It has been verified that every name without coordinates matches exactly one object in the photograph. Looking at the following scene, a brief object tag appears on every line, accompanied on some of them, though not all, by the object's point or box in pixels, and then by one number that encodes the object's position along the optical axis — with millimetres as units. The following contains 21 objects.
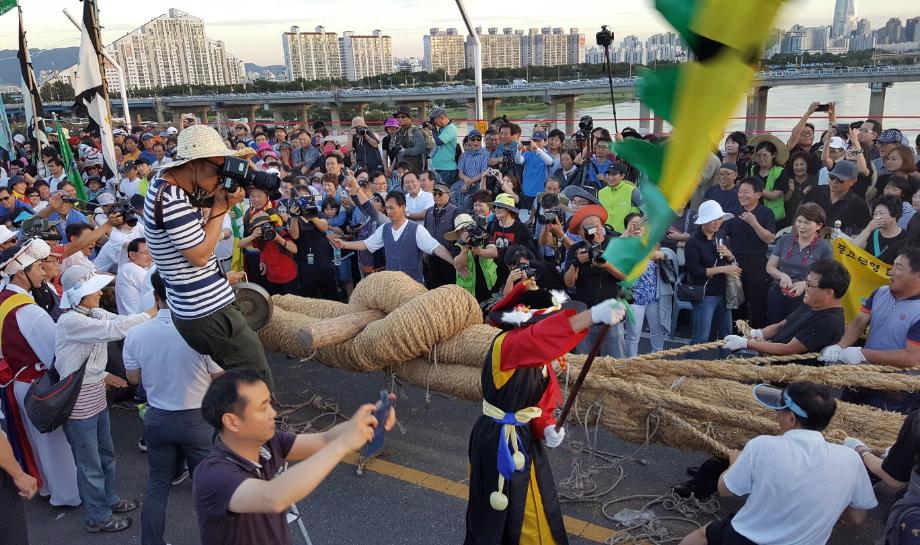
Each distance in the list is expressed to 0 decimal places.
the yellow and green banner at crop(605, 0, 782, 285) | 1413
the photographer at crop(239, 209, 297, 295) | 6817
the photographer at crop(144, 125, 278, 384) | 3252
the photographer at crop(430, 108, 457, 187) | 9984
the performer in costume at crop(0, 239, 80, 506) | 4105
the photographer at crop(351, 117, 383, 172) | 10779
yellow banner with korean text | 4945
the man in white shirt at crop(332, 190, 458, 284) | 6340
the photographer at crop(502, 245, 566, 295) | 3841
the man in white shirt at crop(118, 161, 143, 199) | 9742
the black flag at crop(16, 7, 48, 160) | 11508
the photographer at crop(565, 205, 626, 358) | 5418
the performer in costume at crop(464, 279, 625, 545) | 3252
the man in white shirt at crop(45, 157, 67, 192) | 10911
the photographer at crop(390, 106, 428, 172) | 10445
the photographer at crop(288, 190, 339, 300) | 6914
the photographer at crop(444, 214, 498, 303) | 5852
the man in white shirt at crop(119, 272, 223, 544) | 3797
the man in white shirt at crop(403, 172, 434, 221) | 7445
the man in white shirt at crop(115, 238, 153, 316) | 5371
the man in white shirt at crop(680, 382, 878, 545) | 2793
